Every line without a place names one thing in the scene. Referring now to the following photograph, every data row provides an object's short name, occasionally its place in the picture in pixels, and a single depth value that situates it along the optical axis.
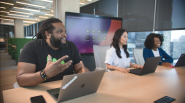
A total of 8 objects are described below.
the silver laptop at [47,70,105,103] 0.73
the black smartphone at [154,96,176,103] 0.84
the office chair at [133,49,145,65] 2.57
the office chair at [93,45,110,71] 2.39
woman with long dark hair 2.05
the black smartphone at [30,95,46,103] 0.81
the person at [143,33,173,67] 2.37
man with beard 1.05
